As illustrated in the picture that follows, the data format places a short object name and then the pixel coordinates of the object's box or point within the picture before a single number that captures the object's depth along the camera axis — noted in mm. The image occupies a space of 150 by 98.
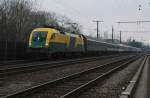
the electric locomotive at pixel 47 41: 32312
